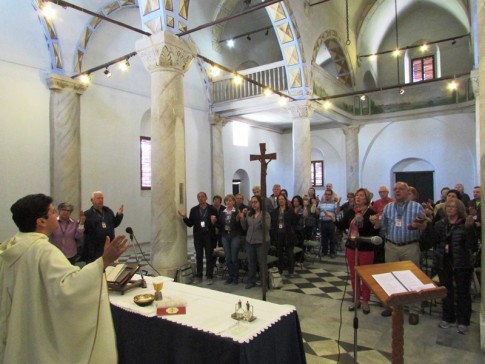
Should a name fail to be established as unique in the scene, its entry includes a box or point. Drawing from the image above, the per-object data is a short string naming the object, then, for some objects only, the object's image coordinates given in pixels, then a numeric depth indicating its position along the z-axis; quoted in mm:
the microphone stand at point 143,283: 3619
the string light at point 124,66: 8559
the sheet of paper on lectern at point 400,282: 2793
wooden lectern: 2707
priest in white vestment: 2180
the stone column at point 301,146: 12312
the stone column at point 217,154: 14930
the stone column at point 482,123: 4055
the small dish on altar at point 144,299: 3038
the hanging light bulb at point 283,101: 12055
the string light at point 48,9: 6227
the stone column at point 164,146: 6828
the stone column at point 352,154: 17453
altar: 2426
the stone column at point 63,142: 9695
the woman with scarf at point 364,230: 5168
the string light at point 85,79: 9661
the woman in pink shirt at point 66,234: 5656
